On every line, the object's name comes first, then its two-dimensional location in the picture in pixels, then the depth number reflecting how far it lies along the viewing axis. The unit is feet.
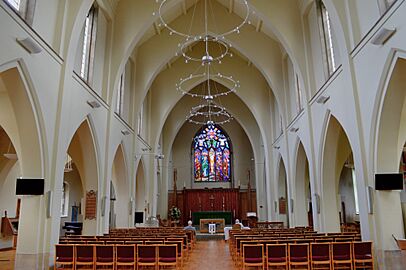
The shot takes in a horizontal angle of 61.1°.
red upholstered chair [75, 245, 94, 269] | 24.97
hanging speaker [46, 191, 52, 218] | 28.71
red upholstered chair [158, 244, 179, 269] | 24.75
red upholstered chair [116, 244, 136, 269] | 24.71
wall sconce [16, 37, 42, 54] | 24.82
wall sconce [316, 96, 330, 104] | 37.49
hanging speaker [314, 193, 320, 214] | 40.91
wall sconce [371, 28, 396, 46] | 23.53
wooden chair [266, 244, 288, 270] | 23.70
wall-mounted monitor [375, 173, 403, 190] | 26.23
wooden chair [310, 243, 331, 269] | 23.75
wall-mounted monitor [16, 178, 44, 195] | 27.67
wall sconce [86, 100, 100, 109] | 38.58
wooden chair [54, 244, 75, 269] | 25.33
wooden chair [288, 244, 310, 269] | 23.72
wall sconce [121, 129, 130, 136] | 52.01
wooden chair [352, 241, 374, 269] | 24.13
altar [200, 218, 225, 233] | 68.01
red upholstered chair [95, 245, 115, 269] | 24.82
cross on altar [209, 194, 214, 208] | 88.05
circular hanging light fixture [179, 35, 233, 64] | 70.28
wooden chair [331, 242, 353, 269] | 23.90
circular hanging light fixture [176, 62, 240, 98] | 70.93
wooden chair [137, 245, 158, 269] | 24.68
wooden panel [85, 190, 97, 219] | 40.70
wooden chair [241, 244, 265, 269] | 23.79
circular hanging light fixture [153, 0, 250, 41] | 58.08
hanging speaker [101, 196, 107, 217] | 41.91
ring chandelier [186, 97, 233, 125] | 94.93
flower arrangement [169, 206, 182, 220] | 77.75
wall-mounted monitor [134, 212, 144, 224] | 62.80
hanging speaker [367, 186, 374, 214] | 27.30
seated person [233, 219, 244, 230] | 57.62
